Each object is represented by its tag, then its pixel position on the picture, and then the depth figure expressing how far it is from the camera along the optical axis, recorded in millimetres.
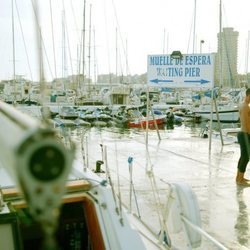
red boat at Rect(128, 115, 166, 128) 27517
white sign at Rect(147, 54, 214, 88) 13609
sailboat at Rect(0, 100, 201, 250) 1041
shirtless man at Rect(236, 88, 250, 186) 8094
